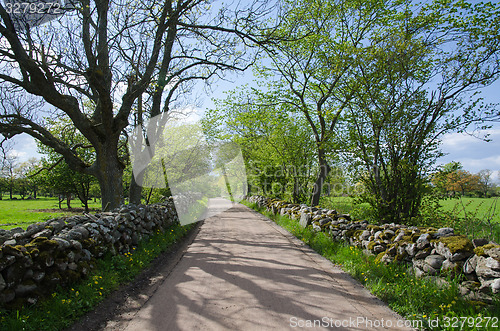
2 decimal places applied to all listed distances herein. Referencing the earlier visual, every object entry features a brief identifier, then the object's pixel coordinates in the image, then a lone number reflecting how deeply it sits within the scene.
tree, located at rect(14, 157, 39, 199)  24.87
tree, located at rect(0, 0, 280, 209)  7.48
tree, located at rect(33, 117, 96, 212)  22.25
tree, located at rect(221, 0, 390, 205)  11.66
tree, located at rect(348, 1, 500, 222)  7.39
